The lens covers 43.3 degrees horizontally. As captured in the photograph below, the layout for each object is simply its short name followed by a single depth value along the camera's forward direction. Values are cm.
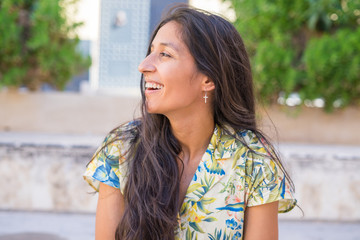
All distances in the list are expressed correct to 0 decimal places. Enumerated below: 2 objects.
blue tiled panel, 776
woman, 176
